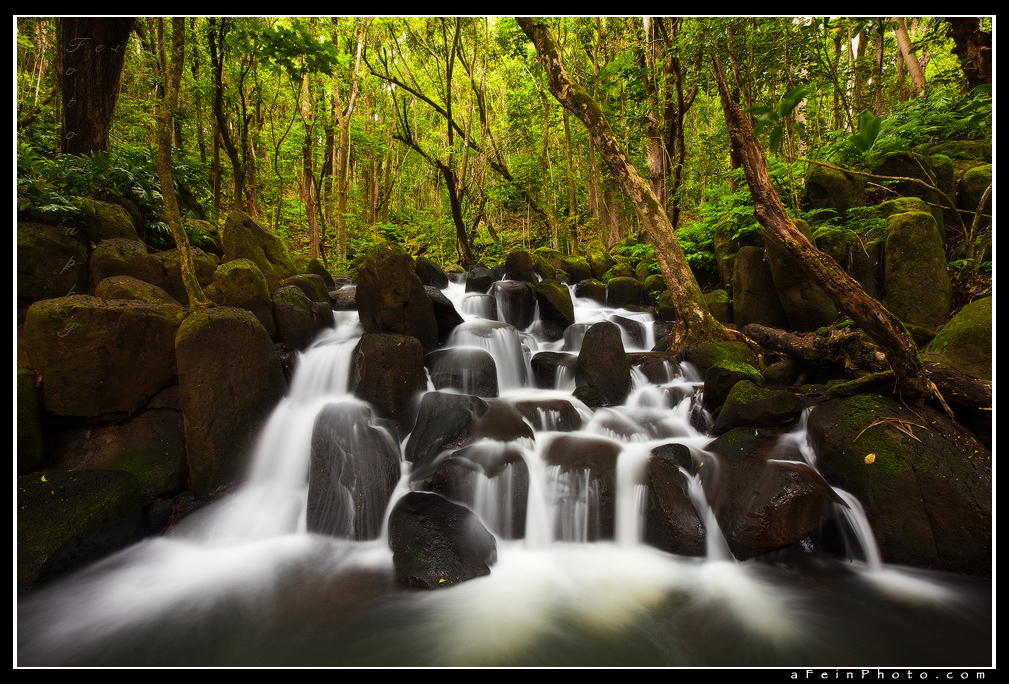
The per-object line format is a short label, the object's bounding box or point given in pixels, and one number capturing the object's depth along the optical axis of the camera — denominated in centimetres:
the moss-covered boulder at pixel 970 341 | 464
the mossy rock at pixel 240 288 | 631
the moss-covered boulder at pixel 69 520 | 366
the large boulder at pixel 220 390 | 471
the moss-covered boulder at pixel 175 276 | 677
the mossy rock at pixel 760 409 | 466
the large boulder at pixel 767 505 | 385
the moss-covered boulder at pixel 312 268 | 1030
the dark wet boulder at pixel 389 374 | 572
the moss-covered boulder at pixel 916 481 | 354
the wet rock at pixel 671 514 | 410
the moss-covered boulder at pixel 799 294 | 677
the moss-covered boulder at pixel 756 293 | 759
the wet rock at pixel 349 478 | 450
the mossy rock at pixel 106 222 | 653
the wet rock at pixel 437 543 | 377
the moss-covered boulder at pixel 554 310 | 907
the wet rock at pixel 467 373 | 637
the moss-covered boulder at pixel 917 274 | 614
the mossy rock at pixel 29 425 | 416
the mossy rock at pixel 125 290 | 533
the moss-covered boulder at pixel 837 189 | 793
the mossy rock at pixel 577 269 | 1261
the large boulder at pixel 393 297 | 702
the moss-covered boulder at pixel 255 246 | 844
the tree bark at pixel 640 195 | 725
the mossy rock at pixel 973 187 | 699
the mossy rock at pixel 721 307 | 818
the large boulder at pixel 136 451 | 455
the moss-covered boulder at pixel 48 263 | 546
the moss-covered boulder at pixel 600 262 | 1276
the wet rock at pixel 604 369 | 623
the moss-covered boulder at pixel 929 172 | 728
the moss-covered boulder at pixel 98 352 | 435
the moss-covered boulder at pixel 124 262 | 608
